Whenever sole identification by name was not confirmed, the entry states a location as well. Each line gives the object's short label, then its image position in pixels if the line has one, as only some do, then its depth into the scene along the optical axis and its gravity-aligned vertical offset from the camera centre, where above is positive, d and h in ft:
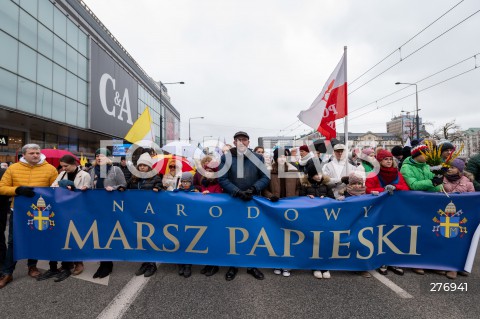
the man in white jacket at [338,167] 15.08 +0.02
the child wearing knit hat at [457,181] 13.39 -0.60
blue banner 12.16 -2.77
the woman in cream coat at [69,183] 12.34 -0.85
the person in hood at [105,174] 13.41 -0.43
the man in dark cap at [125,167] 19.20 -0.12
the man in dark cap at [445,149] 14.70 +1.02
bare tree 110.36 +14.72
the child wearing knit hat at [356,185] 13.08 -0.81
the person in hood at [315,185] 13.01 -0.84
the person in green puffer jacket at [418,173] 12.56 -0.24
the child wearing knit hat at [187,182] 14.32 -0.82
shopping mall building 47.67 +19.13
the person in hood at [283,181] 13.41 -0.67
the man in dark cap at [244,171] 13.10 -0.21
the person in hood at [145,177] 13.49 -0.59
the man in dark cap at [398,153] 20.64 +1.11
